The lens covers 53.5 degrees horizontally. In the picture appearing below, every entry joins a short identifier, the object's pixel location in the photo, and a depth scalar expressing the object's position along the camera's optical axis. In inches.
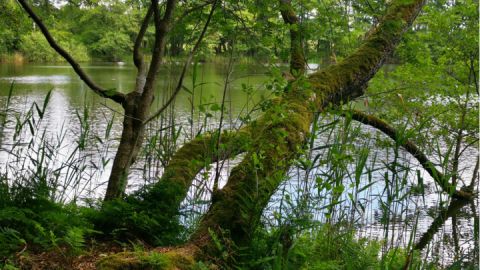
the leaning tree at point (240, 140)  98.0
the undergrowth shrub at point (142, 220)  96.1
